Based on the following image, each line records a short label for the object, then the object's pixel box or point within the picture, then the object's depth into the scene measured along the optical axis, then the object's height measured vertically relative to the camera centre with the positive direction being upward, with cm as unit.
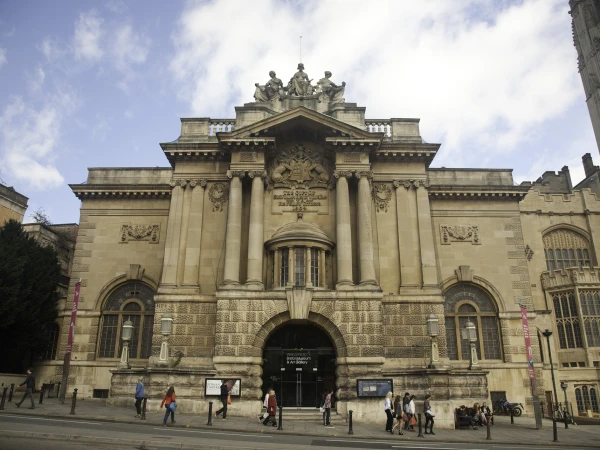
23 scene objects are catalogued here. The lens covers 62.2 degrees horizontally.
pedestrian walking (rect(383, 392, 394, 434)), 2101 -76
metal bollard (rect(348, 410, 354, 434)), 1970 -121
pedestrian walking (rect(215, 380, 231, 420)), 2230 -17
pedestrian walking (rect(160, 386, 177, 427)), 1977 -39
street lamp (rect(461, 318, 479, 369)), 2491 +272
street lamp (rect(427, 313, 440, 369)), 2527 +300
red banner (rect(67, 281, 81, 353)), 2659 +402
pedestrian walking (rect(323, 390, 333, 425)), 2238 -61
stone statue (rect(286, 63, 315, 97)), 3218 +1888
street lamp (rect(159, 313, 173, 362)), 2536 +282
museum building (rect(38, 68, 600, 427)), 2591 +702
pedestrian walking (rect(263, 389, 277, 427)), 2116 -75
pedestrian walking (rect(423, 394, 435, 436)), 2130 -80
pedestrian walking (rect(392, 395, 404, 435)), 2104 -80
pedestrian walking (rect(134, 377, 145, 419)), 2141 -14
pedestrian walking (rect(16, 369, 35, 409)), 2186 +33
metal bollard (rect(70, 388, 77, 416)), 2092 -60
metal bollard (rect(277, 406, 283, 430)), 1986 -112
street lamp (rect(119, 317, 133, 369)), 2548 +239
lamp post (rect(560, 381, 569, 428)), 3195 +55
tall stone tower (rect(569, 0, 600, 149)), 6050 +4137
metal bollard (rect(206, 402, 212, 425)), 2009 -94
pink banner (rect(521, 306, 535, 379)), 2484 +268
